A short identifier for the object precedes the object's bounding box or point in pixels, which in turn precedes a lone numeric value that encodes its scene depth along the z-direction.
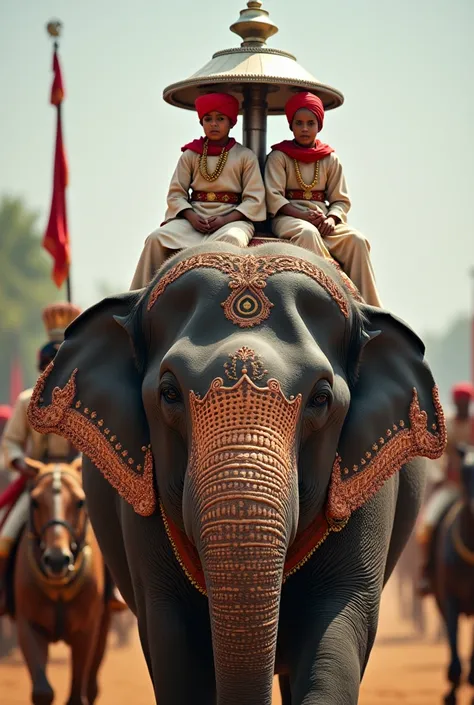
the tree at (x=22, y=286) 82.31
